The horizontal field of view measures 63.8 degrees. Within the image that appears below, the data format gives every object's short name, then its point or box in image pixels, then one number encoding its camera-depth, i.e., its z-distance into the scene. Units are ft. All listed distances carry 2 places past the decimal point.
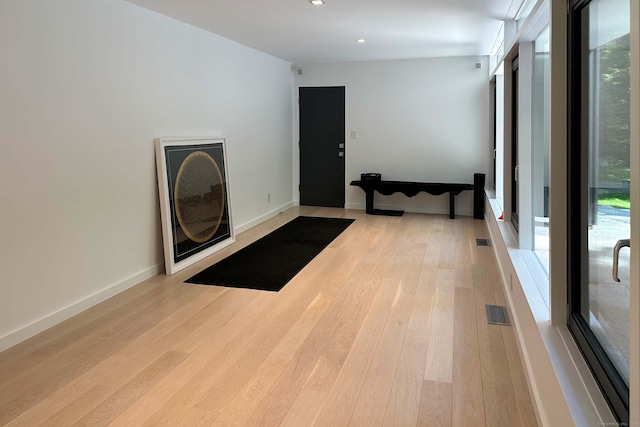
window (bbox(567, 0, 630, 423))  5.22
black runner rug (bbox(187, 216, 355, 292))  14.12
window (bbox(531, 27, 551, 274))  11.44
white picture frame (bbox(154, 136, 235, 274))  14.78
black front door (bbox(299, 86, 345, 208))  26.35
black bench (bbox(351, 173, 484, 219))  23.79
